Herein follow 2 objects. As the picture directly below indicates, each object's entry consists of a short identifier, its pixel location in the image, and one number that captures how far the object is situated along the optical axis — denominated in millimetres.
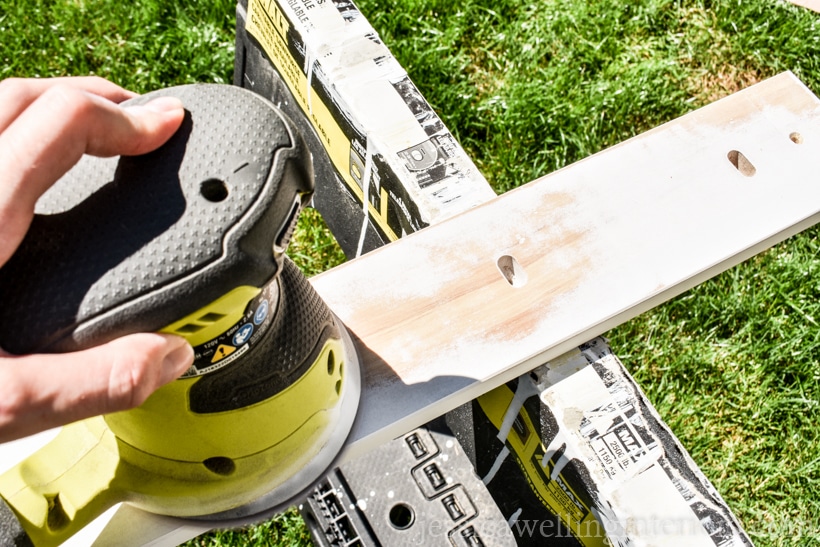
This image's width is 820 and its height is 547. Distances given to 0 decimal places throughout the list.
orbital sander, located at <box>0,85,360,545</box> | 699
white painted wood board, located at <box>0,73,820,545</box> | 846
